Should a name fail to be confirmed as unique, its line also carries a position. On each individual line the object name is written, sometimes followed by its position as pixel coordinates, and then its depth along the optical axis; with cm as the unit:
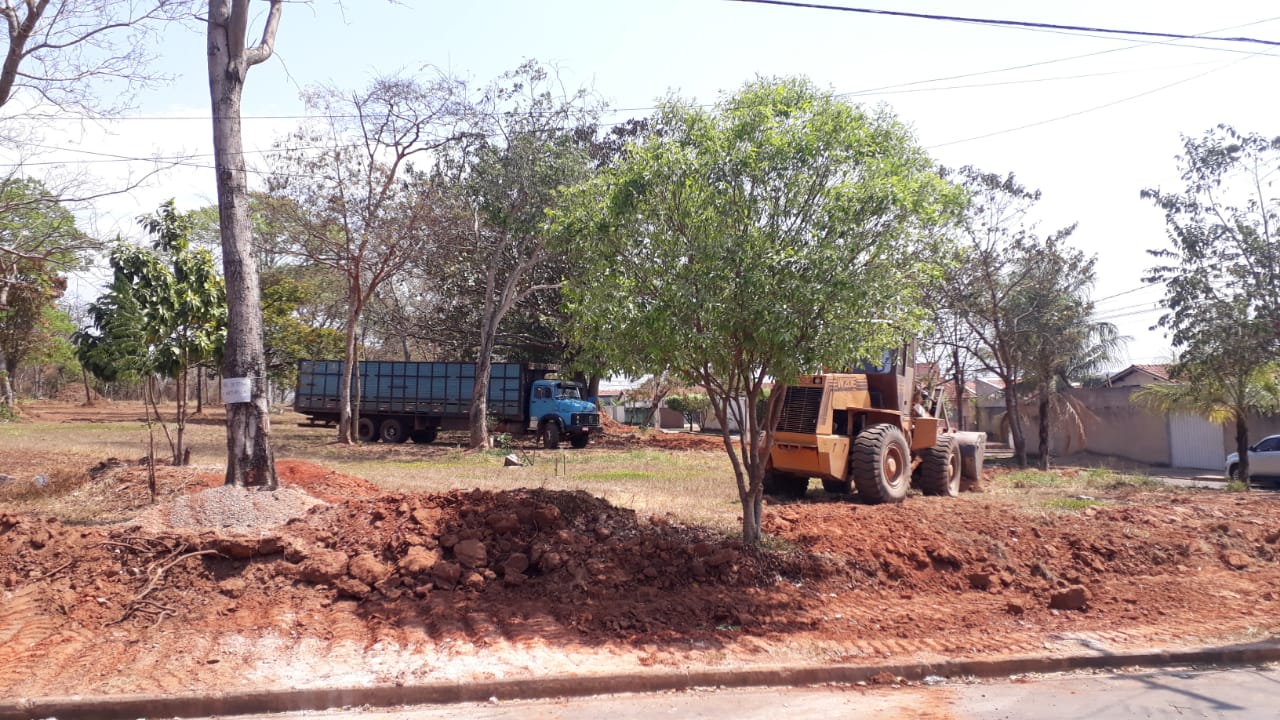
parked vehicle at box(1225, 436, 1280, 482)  2103
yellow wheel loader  1342
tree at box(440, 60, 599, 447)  2303
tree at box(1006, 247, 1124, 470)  2681
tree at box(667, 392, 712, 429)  4466
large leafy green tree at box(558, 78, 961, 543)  816
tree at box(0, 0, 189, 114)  1145
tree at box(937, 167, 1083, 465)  2608
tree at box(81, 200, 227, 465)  1241
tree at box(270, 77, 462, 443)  2372
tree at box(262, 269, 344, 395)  3941
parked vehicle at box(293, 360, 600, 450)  2925
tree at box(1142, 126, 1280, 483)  1981
